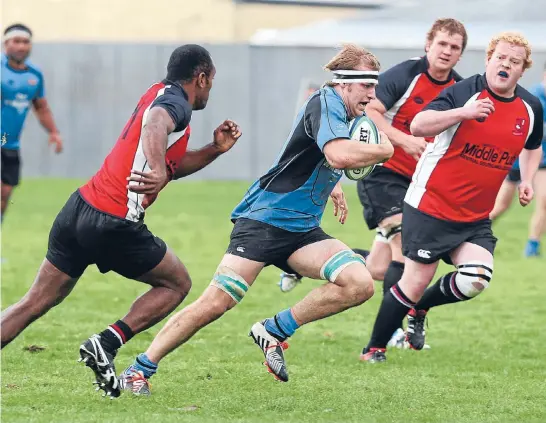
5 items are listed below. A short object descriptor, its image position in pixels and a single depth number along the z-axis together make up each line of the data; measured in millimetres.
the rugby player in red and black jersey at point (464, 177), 16031
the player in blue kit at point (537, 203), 29797
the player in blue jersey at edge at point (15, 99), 28125
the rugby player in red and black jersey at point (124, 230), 13898
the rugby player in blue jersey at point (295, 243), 14211
